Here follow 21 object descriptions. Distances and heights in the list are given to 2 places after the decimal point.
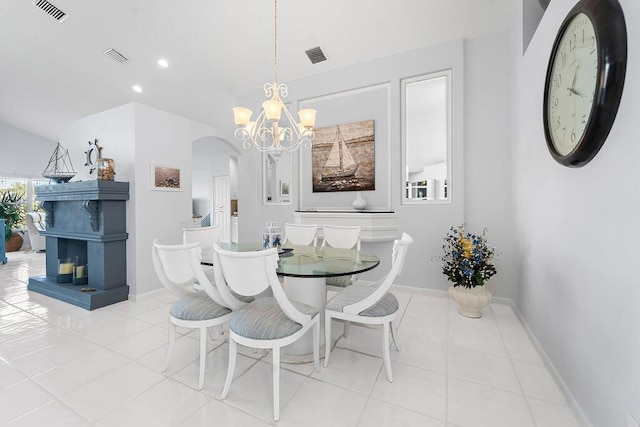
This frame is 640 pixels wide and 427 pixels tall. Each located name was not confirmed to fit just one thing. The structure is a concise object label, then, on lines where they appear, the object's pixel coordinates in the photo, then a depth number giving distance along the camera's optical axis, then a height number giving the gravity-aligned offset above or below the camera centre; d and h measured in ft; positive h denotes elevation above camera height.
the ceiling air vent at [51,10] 10.75 +8.35
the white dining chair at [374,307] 5.89 -2.22
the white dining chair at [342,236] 9.91 -0.98
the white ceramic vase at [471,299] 8.87 -2.97
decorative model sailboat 11.25 +2.07
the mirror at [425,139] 11.50 +3.22
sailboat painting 12.77 +2.67
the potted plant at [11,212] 21.58 -0.08
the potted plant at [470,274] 8.86 -2.14
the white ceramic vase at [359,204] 12.42 +0.32
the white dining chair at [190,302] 5.77 -2.11
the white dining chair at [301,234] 10.66 -0.93
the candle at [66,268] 11.64 -2.47
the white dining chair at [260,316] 4.88 -2.15
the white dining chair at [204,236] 9.83 -0.94
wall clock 3.75 +2.19
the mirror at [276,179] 15.23 +1.83
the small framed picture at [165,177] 11.40 +1.51
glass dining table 6.08 -1.37
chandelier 7.92 +2.78
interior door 26.99 +0.83
